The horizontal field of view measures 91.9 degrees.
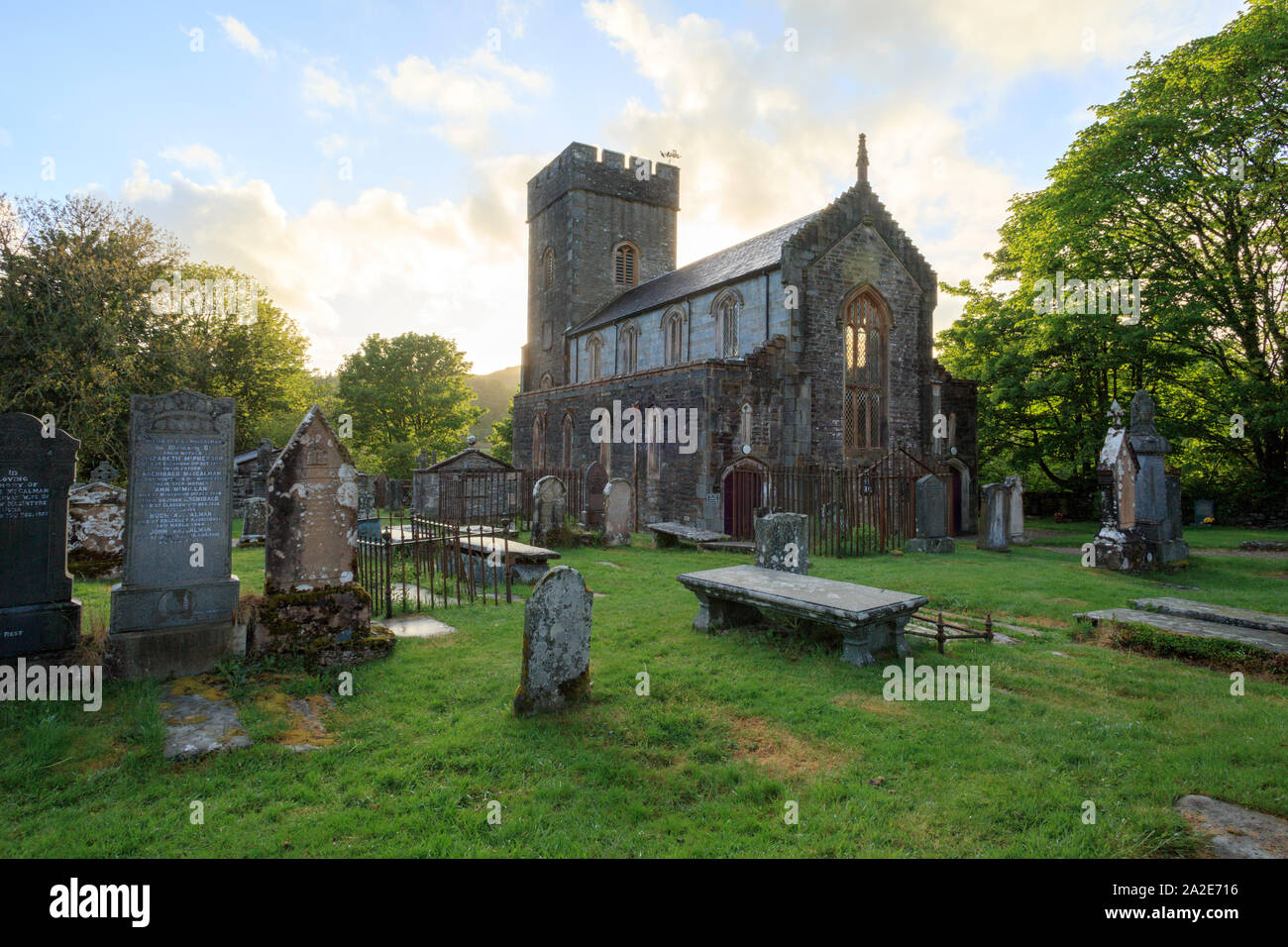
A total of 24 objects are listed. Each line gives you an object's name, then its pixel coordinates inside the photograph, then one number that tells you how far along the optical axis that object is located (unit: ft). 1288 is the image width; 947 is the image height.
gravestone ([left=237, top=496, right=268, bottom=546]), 46.88
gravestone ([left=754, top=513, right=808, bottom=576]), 25.53
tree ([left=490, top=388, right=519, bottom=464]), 135.13
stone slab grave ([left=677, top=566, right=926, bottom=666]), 19.20
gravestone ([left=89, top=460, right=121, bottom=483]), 48.14
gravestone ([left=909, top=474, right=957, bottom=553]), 47.47
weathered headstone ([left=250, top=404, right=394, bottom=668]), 19.19
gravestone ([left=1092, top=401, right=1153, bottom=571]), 38.88
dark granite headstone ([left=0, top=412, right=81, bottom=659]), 17.80
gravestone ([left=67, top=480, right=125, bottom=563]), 35.01
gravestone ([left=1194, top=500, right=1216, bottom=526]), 73.72
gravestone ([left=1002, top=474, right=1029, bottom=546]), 57.11
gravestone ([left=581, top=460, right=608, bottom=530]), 56.22
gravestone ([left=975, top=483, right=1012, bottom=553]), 51.06
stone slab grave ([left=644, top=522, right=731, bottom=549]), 48.54
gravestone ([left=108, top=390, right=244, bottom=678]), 18.04
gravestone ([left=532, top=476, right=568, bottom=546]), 48.34
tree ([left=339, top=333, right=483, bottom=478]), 132.26
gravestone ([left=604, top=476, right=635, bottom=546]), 49.98
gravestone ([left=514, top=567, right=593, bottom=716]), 15.87
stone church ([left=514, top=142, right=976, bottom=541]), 58.59
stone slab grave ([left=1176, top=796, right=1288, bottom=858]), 9.73
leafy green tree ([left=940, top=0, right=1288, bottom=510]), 60.08
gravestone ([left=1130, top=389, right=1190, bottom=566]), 39.99
